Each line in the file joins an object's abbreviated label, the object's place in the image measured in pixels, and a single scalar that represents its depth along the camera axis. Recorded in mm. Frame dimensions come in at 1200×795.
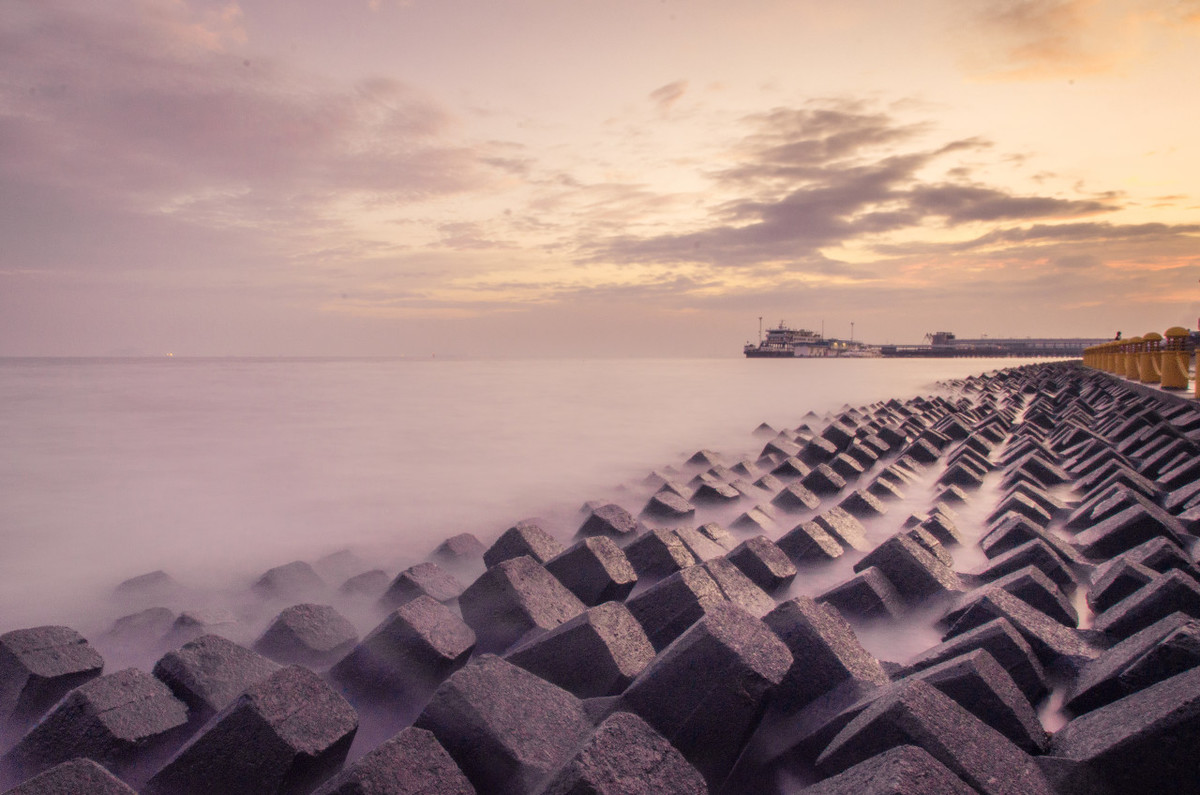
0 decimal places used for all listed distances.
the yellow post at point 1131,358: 14875
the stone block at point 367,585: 3345
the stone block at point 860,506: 4594
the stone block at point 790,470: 6348
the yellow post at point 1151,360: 12797
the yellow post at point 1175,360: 10531
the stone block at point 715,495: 5082
